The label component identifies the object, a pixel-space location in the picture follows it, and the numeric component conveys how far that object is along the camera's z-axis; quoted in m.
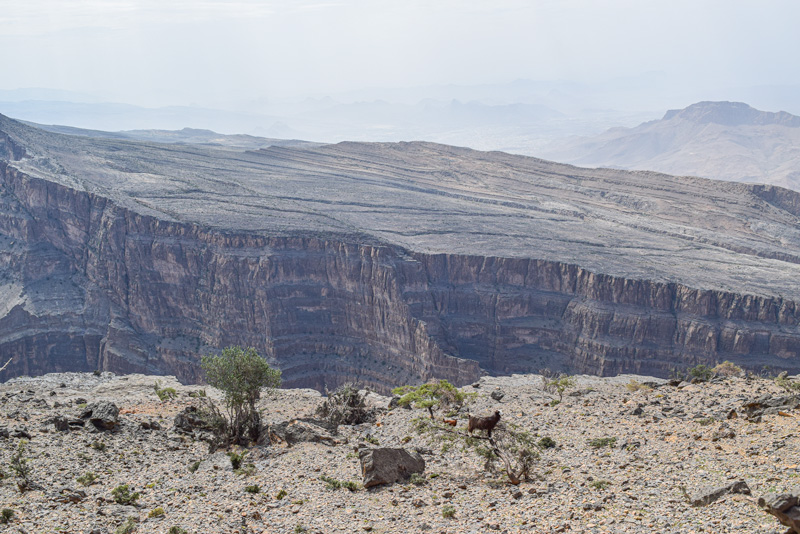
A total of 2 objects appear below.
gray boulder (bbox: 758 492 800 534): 17.41
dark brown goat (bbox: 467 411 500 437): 28.75
